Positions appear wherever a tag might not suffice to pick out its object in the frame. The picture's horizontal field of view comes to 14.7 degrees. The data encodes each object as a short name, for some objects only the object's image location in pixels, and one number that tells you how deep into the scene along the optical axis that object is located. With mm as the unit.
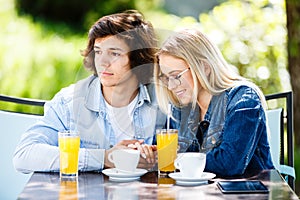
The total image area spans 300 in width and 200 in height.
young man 3966
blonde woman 3579
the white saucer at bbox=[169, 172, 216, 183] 3294
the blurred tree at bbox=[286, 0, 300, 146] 6012
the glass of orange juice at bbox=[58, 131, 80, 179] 3430
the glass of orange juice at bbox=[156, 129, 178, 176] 3498
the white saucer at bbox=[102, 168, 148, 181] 3402
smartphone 3090
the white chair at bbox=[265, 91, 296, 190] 4647
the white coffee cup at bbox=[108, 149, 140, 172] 3486
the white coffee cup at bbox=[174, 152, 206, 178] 3340
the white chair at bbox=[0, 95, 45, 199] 4548
